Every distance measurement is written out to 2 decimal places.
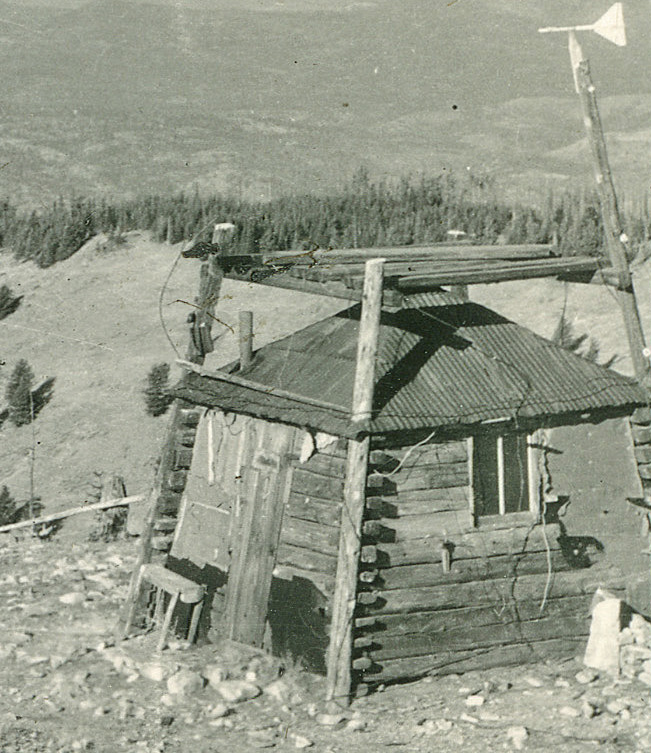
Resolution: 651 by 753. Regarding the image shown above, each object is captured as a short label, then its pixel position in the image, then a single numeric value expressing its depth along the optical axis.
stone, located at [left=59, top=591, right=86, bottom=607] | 13.66
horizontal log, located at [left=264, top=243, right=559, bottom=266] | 12.36
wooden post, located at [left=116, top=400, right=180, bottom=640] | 12.63
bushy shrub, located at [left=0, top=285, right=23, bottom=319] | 33.06
